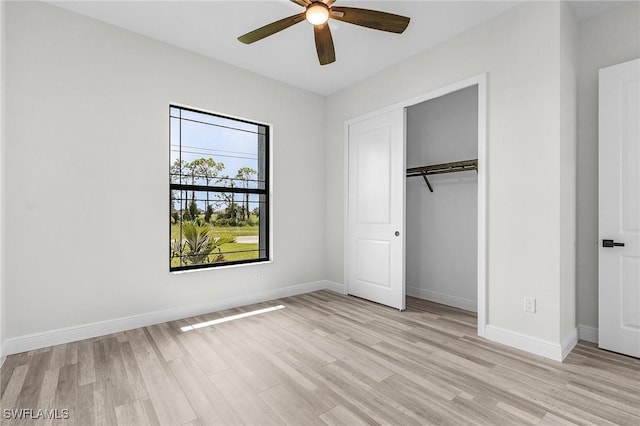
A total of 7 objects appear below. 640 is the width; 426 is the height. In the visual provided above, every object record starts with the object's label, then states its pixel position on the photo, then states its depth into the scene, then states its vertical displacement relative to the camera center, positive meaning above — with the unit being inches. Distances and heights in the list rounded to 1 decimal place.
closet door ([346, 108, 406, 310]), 143.3 +1.5
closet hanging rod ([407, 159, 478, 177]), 134.4 +20.4
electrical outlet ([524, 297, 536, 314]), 99.7 -29.6
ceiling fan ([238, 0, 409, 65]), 83.7 +54.1
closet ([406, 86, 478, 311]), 143.9 +2.6
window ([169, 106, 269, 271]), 135.8 +10.3
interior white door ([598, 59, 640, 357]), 95.0 +0.9
